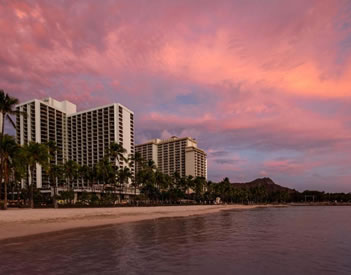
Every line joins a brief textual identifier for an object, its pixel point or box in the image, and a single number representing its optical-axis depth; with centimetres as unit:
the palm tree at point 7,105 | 5319
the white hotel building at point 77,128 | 16975
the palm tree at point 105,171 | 9450
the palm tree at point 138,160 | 11496
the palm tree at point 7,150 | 5819
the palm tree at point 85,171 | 10012
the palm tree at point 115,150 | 10075
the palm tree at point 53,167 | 7558
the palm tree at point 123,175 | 10472
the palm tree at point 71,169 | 9506
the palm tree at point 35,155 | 6278
